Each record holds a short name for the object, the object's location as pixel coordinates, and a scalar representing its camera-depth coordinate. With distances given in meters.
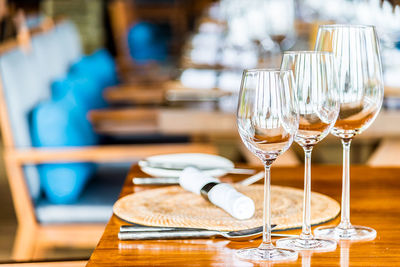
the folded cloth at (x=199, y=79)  4.64
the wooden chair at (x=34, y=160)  3.62
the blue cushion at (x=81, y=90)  5.10
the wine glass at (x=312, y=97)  1.40
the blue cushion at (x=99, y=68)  6.78
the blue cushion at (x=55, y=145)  3.83
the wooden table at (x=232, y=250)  1.38
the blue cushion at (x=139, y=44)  12.06
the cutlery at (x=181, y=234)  1.51
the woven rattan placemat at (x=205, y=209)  1.61
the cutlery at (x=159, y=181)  2.10
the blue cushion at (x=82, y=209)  3.76
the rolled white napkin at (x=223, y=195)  1.62
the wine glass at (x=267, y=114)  1.29
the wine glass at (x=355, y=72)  1.51
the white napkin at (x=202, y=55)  6.44
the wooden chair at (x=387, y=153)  3.94
